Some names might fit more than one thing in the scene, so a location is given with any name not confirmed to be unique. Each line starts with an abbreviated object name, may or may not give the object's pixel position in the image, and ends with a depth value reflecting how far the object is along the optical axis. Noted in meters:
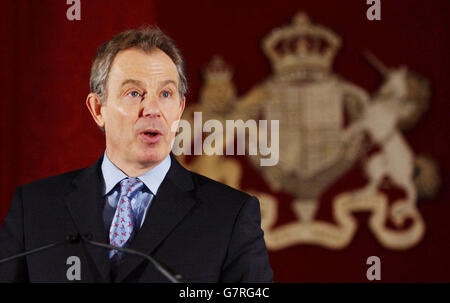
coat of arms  6.16
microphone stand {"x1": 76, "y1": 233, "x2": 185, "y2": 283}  4.78
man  5.01
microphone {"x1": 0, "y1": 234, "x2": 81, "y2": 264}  4.88
